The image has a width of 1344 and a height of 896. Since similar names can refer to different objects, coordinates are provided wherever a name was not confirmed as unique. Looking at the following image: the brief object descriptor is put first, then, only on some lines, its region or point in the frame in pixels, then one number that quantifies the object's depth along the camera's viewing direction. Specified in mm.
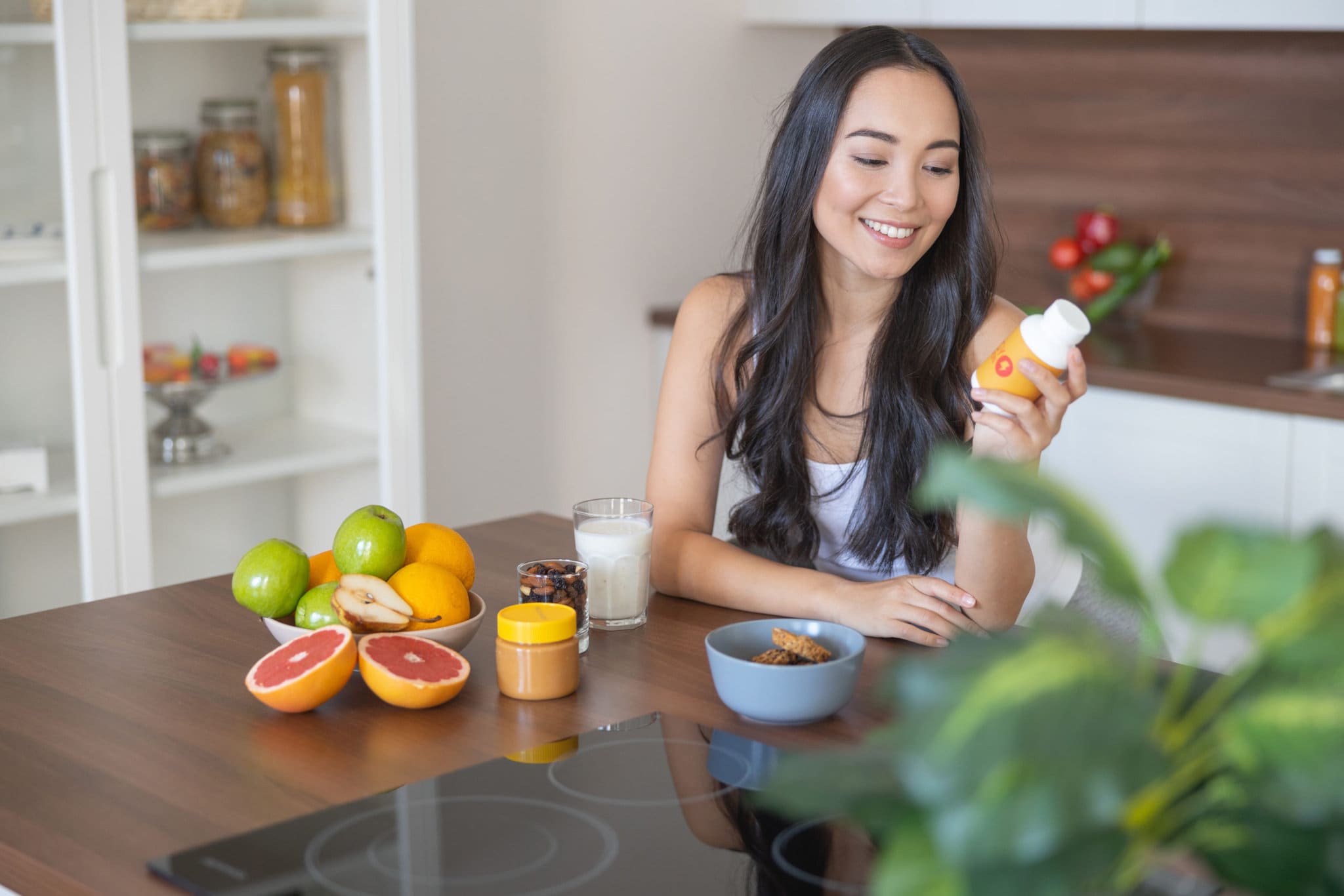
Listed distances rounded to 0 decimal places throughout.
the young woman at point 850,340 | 1691
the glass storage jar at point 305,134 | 2631
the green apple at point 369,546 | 1262
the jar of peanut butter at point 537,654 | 1201
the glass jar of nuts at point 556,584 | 1283
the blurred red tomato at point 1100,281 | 3131
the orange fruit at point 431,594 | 1263
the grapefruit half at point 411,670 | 1173
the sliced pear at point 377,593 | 1244
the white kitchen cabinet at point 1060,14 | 2580
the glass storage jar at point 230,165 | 2570
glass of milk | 1396
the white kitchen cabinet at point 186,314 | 2330
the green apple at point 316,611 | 1242
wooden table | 986
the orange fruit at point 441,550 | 1328
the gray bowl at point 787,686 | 1133
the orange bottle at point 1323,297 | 2869
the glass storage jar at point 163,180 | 2465
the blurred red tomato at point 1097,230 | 3174
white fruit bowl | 1245
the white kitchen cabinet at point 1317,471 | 2420
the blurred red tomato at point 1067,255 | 3191
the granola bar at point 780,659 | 1174
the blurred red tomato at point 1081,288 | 3160
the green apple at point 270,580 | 1259
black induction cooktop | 903
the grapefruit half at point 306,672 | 1154
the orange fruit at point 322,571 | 1314
